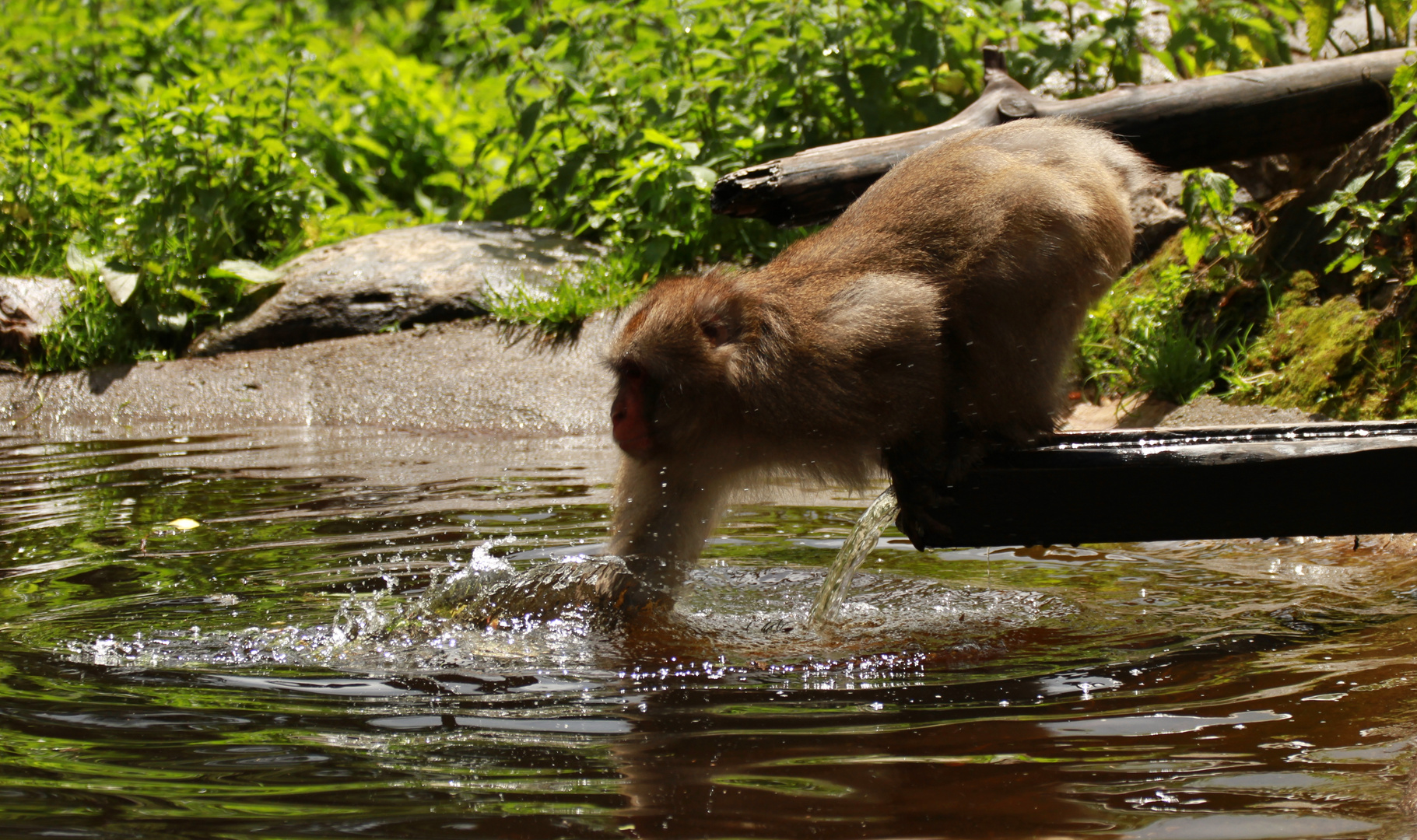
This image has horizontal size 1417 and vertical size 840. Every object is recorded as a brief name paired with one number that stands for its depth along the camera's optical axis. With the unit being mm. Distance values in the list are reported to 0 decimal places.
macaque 6656
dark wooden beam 5773
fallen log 9734
